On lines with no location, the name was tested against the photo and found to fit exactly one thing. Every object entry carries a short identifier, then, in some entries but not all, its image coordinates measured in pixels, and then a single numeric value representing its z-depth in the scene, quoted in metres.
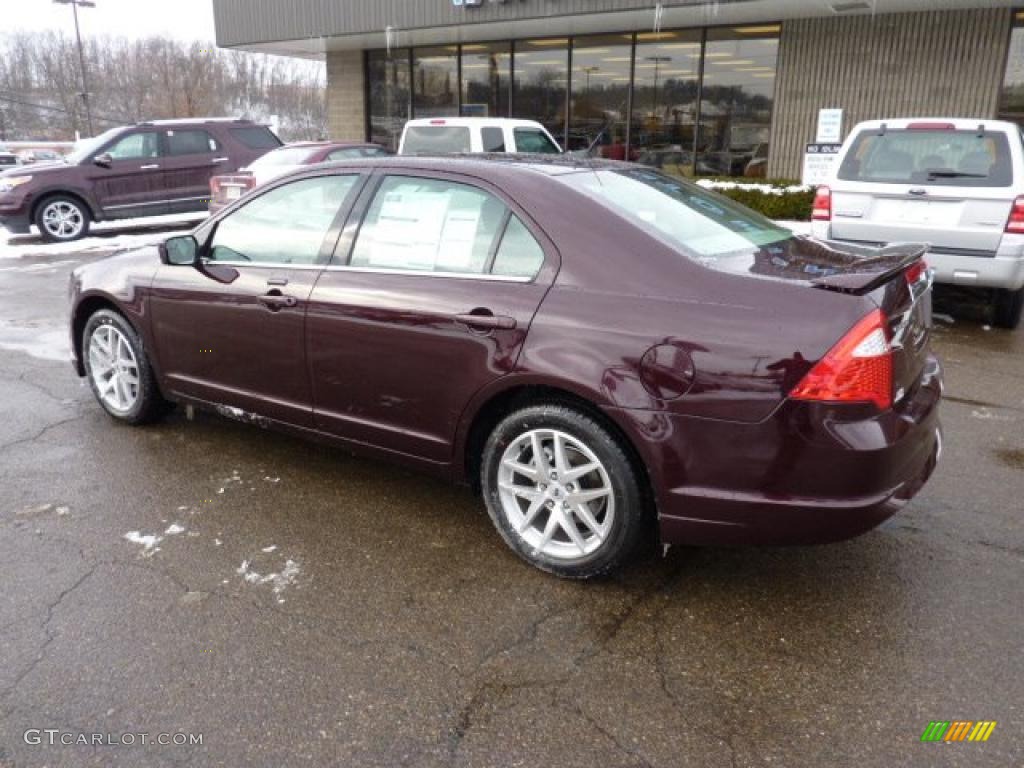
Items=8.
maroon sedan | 2.60
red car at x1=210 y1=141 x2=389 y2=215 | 11.62
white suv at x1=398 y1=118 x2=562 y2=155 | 11.11
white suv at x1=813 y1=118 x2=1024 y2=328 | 6.43
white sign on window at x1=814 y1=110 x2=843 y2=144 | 13.78
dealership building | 13.02
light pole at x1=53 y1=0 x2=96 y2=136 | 40.32
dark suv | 12.67
